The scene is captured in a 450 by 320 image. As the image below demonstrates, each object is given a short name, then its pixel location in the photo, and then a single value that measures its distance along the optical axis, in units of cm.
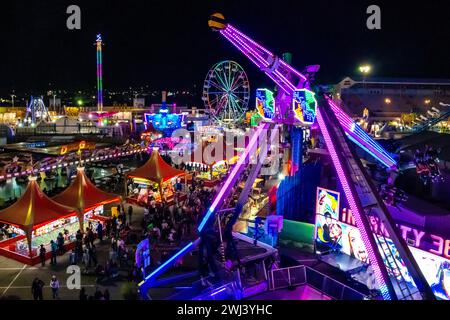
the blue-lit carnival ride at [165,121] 3997
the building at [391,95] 4509
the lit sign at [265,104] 1295
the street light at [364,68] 4509
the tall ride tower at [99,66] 4991
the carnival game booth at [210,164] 2742
